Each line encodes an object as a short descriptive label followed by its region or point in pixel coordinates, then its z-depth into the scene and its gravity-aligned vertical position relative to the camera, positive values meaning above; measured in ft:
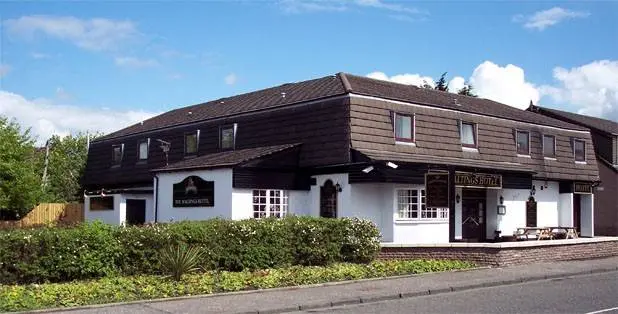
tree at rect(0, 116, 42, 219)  107.65 +4.26
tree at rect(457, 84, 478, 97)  190.19 +30.31
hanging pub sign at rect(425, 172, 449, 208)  70.64 +1.39
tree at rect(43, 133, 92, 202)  143.84 +7.23
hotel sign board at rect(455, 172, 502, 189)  83.77 +2.92
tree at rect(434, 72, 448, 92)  190.63 +31.71
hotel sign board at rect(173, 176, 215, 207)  85.56 +1.25
